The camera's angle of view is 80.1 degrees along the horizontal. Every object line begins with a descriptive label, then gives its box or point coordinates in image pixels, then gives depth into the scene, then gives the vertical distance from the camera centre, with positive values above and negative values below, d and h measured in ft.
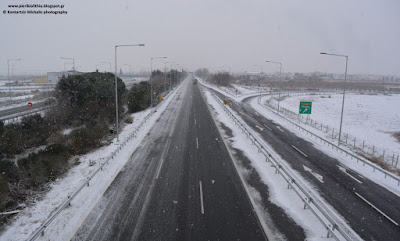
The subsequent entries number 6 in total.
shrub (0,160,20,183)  46.23 -18.21
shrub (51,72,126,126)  97.09 -7.60
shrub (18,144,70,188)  44.46 -17.77
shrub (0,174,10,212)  34.47 -17.06
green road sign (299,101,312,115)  102.89 -8.27
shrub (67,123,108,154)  64.65 -16.17
